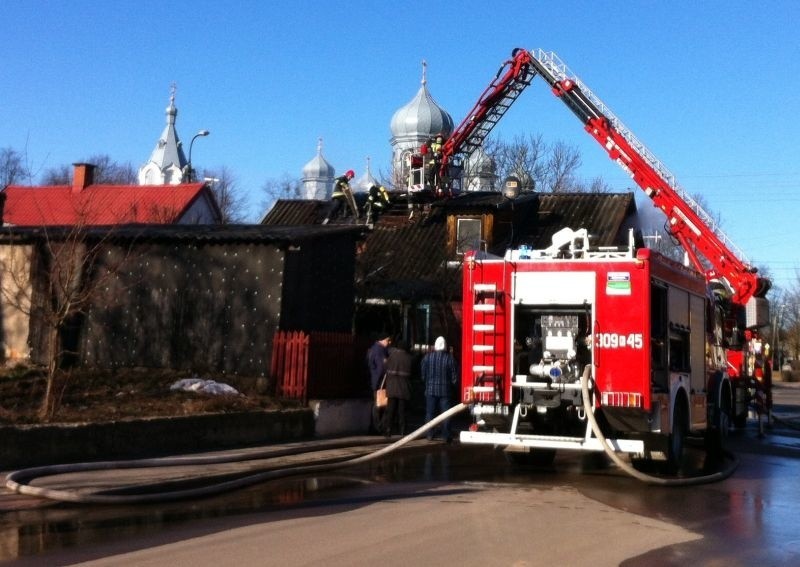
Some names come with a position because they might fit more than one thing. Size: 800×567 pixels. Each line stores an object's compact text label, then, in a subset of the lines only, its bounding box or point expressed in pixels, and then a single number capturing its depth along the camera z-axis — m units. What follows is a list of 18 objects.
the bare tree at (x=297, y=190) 80.75
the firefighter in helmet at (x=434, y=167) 35.88
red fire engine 12.42
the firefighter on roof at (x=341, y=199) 34.56
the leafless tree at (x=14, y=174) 17.52
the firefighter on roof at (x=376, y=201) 34.62
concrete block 17.64
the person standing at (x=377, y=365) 18.50
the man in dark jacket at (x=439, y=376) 17.30
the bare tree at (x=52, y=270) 14.53
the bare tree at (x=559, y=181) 58.75
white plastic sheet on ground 16.94
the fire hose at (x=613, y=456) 12.14
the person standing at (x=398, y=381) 17.78
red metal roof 45.22
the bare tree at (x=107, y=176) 78.99
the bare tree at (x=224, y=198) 64.72
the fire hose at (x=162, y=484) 9.82
